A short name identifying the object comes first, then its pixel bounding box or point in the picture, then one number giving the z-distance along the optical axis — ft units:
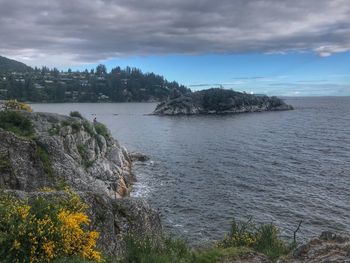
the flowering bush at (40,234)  26.08
